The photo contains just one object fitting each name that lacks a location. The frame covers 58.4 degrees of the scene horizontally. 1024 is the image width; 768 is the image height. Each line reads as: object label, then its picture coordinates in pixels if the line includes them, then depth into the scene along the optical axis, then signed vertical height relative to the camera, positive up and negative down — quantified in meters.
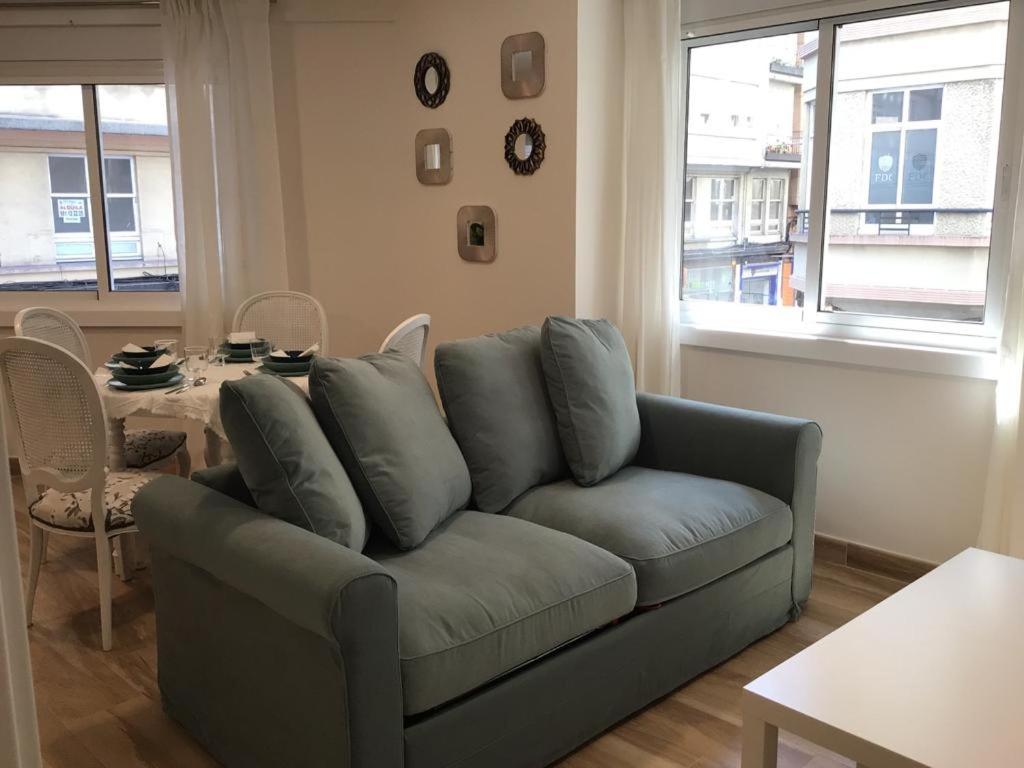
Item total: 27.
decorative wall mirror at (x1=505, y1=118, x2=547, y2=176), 3.90 +0.33
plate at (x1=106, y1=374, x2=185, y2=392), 3.12 -0.55
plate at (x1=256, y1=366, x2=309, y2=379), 3.36 -0.54
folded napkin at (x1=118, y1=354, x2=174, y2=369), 3.18 -0.47
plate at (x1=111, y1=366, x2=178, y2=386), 3.14 -0.52
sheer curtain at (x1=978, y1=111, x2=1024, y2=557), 2.88 -0.67
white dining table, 3.05 -0.59
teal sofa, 1.83 -0.87
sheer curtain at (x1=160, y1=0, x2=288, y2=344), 4.41 +0.34
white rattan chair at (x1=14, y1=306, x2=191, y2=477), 3.52 -0.82
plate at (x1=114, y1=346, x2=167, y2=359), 3.23 -0.46
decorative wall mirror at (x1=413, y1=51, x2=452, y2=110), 4.29 +0.68
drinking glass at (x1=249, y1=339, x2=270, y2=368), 3.61 -0.49
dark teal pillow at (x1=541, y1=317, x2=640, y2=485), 2.86 -0.55
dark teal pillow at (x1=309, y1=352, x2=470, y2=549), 2.30 -0.56
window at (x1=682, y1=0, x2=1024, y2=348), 3.09 +0.22
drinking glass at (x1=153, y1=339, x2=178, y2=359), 3.36 -0.44
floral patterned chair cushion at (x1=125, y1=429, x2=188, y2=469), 3.52 -0.86
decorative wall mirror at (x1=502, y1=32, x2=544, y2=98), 3.84 +0.67
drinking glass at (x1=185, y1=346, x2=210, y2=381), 3.47 -0.53
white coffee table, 1.60 -0.88
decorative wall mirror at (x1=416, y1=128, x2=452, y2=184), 4.34 +0.32
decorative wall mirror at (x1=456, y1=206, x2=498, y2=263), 4.18 -0.04
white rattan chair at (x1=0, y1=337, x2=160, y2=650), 2.80 -0.69
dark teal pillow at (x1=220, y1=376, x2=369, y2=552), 2.12 -0.55
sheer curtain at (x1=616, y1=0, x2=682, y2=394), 3.69 +0.14
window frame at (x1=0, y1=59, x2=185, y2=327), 4.65 -0.27
